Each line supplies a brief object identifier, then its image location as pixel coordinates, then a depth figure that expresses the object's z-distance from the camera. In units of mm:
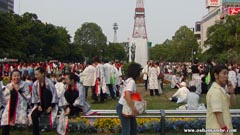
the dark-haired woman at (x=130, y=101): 6414
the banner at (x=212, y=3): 140875
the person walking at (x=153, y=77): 18561
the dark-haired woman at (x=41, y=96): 8094
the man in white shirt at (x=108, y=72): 16123
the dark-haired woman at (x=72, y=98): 7973
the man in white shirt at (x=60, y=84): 12440
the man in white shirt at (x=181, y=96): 15517
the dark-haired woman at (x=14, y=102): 8258
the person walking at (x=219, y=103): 5160
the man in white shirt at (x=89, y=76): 15539
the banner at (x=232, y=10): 96562
